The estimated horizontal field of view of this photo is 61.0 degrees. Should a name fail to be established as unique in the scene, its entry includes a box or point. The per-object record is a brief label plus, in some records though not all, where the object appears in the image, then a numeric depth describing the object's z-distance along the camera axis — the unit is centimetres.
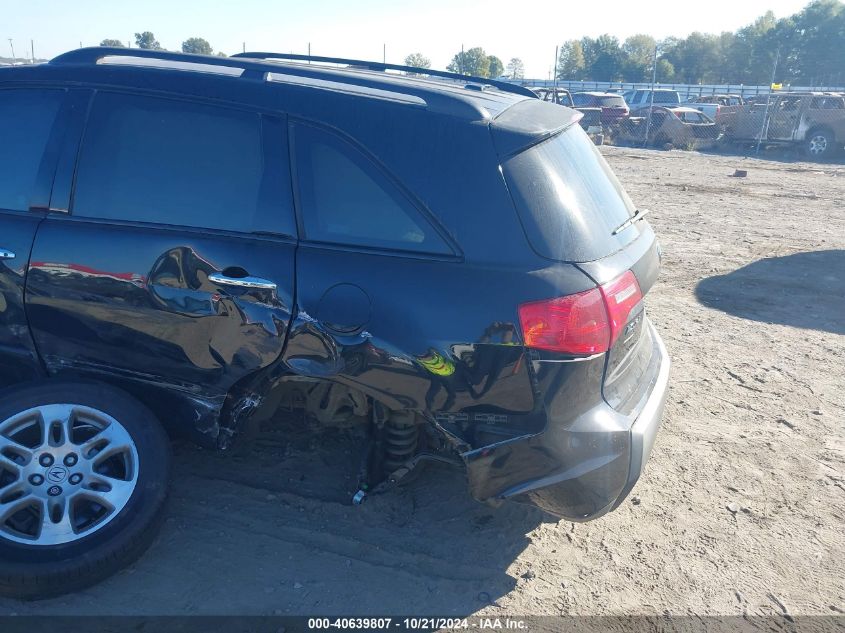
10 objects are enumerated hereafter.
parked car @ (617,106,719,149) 2469
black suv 276
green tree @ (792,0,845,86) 6631
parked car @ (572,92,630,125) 2669
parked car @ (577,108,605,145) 2487
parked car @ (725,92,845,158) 2184
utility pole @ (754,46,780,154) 2331
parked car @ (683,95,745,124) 2541
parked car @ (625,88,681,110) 3447
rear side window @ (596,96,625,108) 2728
